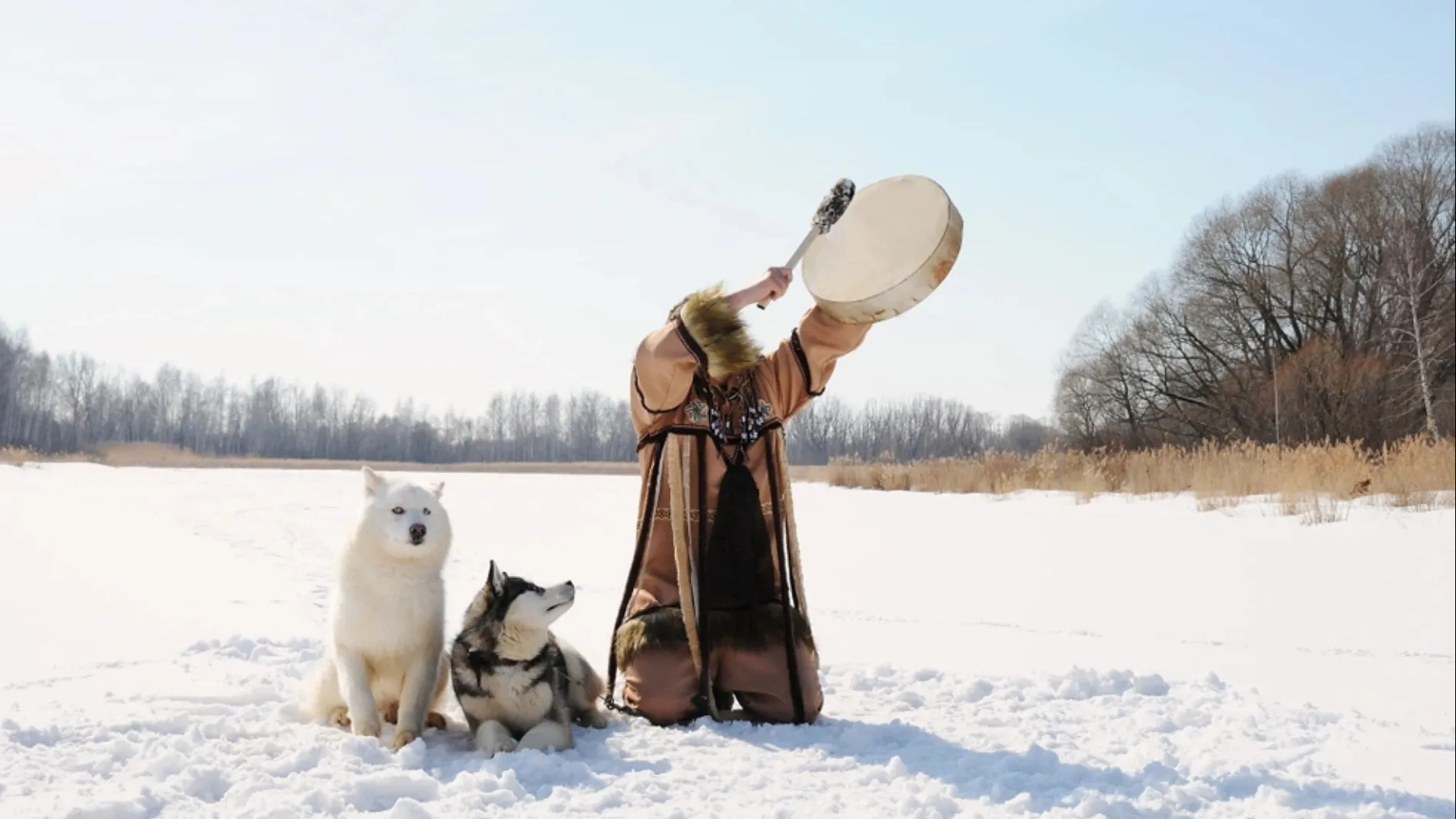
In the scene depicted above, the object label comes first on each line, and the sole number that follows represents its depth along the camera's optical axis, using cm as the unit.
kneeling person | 356
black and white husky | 321
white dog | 330
